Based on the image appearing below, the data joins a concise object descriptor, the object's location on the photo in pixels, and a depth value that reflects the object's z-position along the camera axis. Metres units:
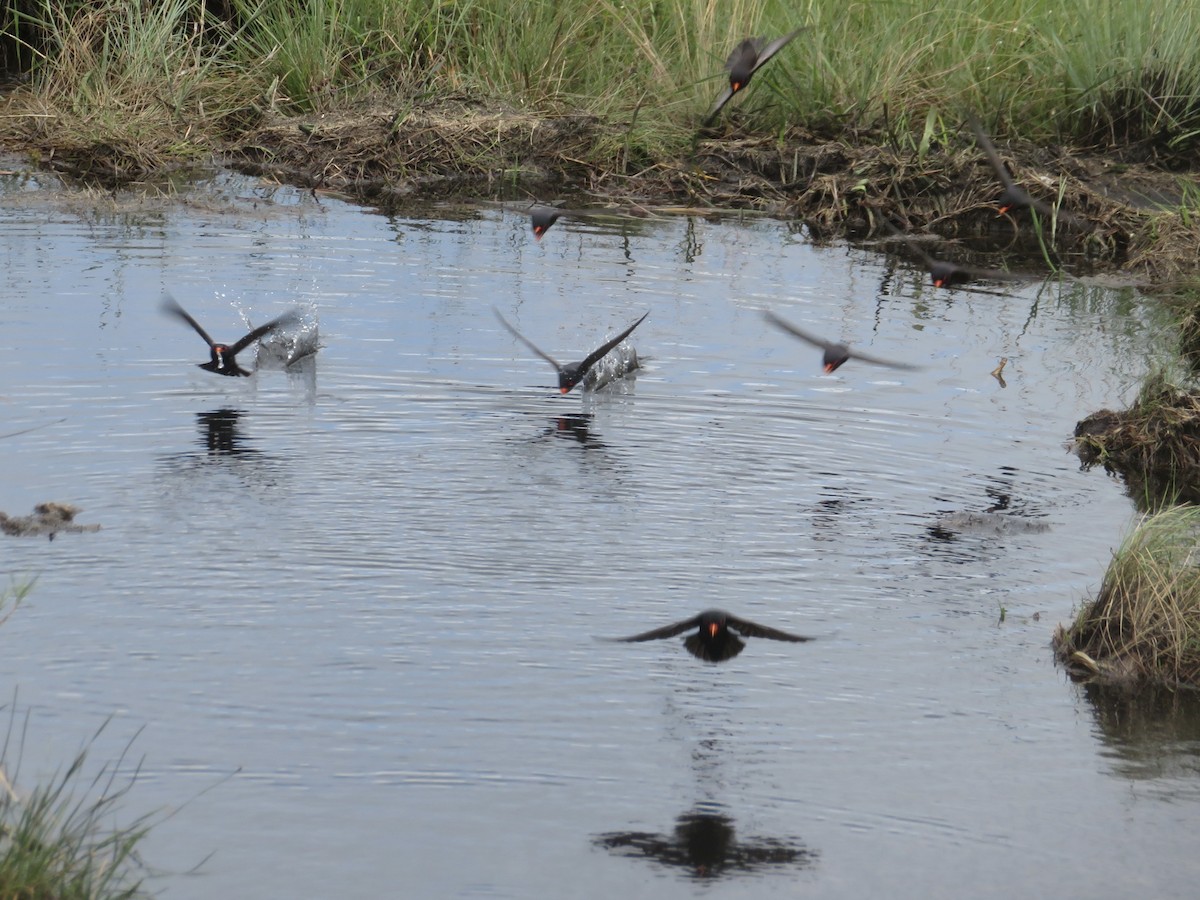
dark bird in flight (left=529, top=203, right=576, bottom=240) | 22.97
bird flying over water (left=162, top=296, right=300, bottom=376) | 17.05
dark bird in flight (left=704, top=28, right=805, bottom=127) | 26.92
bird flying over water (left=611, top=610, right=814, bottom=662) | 10.91
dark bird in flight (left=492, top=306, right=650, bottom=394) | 17.30
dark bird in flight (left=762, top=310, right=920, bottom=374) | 18.08
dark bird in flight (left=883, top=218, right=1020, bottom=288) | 22.33
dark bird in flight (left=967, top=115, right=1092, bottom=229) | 25.11
